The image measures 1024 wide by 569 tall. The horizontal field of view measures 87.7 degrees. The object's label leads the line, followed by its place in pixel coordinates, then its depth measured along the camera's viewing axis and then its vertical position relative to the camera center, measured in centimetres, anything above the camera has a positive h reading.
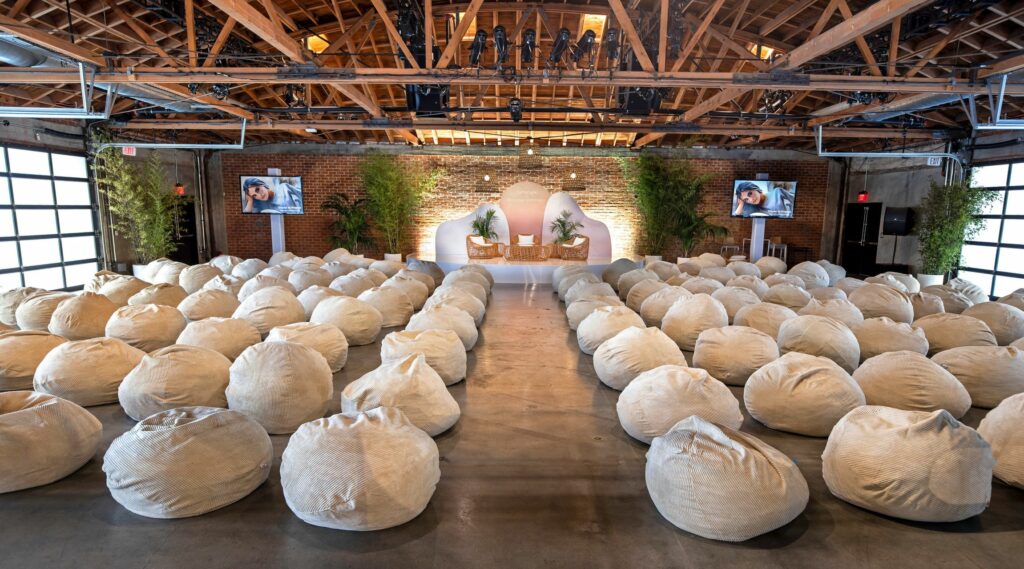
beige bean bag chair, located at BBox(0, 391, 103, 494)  297 -133
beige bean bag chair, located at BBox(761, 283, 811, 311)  691 -104
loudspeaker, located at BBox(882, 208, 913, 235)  1144 -7
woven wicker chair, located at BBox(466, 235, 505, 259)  1282 -87
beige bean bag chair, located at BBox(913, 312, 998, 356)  523 -112
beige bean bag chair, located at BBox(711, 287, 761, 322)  660 -103
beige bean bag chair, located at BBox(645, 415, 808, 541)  259 -133
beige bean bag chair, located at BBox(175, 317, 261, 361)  479 -114
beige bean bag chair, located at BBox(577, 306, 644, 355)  555 -115
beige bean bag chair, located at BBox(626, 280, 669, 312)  760 -111
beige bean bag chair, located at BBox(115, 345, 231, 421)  378 -124
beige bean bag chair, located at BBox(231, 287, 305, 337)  588 -110
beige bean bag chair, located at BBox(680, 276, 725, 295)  756 -99
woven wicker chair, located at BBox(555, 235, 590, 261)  1293 -88
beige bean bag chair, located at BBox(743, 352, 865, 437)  369 -125
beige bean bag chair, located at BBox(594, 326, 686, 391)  459 -122
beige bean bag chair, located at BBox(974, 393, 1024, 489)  310 -130
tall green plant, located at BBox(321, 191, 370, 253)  1286 -24
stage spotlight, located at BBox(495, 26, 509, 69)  641 +203
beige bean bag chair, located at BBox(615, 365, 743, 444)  356 -126
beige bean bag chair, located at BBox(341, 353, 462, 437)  366 -126
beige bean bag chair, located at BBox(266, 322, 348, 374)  488 -117
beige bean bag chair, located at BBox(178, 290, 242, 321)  618 -111
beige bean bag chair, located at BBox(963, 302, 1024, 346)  572 -109
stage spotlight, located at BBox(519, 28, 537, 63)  663 +214
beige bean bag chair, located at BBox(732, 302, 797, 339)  567 -108
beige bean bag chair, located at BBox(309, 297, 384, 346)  595 -118
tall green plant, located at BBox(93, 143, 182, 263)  973 +14
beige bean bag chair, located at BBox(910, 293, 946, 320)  652 -106
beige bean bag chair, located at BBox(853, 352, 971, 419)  389 -124
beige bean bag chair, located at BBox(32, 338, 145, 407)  410 -126
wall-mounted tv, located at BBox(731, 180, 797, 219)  1341 +46
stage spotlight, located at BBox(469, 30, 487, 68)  642 +200
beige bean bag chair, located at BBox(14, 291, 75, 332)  595 -116
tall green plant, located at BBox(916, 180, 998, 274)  970 -5
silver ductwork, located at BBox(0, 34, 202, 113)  500 +149
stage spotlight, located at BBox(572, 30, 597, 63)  688 +221
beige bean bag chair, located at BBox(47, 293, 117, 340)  562 -116
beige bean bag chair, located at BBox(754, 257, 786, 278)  980 -91
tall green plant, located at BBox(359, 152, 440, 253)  1259 +47
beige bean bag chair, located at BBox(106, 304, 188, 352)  529 -116
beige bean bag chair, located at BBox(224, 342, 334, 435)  372 -123
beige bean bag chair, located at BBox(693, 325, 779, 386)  474 -122
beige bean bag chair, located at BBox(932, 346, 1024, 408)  420 -122
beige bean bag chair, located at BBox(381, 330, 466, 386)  461 -119
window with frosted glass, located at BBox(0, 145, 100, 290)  856 -21
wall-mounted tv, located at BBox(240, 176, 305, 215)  1312 +42
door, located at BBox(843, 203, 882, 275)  1276 -48
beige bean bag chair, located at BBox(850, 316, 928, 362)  504 -115
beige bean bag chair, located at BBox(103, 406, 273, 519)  274 -133
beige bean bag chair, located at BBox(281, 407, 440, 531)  263 -132
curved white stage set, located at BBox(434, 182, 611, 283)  1352 -23
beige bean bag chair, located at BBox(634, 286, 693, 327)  679 -113
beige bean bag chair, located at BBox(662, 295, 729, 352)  584 -113
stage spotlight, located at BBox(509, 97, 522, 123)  841 +168
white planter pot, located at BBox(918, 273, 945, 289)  1007 -115
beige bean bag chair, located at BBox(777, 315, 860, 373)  488 -114
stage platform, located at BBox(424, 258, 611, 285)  1135 -122
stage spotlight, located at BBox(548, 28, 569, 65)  630 +198
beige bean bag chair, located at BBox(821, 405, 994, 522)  268 -128
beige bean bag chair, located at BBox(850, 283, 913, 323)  641 -104
